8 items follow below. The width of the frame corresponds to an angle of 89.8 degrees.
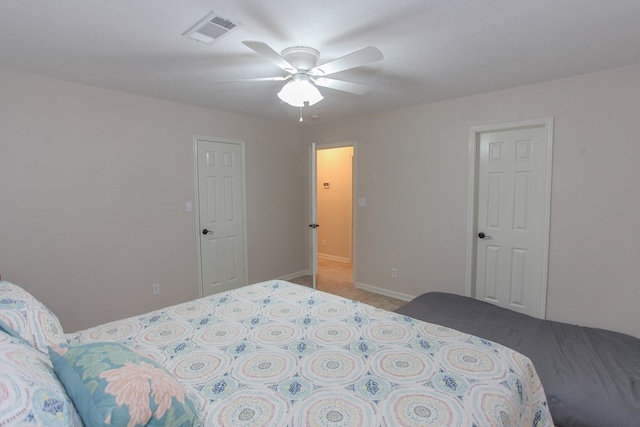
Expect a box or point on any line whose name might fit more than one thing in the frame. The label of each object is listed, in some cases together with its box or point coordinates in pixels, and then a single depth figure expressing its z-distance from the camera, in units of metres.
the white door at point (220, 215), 3.87
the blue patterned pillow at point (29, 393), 0.75
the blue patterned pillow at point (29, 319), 1.28
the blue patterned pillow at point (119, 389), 0.89
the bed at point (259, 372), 0.93
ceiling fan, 1.95
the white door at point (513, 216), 3.06
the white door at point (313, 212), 3.81
